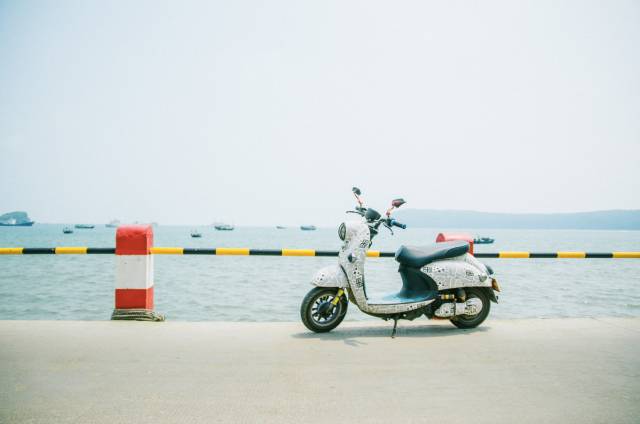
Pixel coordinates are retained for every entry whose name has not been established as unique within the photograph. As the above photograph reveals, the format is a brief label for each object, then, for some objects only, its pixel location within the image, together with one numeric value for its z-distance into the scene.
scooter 6.02
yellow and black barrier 6.78
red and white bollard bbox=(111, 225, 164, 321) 6.66
